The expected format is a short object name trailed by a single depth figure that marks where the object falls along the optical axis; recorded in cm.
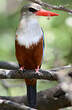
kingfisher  696
